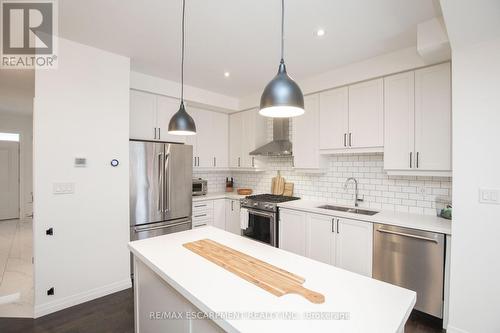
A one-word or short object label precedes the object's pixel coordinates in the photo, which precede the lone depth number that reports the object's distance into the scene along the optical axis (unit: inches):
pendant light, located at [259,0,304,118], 48.2
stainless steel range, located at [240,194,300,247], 128.8
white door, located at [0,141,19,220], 225.9
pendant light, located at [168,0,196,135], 76.4
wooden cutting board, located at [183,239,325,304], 43.4
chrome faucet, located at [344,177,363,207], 122.1
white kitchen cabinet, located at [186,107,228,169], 160.7
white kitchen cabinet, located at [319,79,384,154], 106.5
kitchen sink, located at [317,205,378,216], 109.8
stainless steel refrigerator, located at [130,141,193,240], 112.3
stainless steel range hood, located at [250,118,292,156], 142.0
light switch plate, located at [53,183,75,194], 90.9
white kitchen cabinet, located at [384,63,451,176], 88.7
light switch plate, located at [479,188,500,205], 69.0
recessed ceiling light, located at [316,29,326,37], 83.7
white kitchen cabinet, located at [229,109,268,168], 161.0
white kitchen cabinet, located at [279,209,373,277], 98.3
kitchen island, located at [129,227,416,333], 35.3
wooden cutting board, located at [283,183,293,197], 151.6
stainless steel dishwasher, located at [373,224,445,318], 81.5
